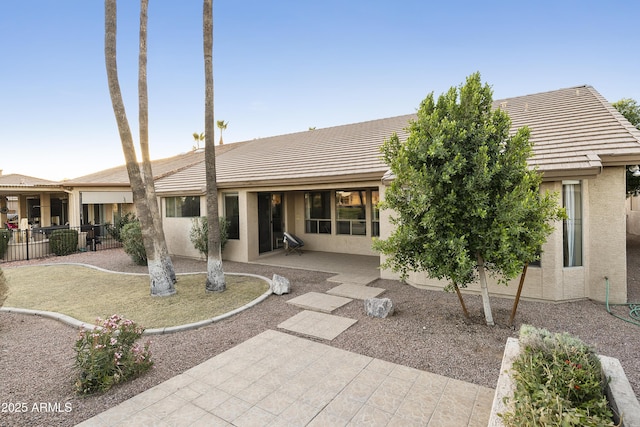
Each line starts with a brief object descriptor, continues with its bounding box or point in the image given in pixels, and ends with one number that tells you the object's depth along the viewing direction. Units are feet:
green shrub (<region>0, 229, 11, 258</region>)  40.45
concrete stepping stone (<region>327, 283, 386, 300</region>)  23.12
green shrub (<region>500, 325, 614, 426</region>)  6.22
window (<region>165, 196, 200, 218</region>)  39.22
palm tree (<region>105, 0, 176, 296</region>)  21.86
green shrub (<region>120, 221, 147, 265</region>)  34.83
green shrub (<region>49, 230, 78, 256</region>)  43.47
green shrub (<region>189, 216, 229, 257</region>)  35.55
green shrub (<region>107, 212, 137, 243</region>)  49.01
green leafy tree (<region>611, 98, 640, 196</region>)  46.18
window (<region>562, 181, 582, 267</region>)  20.80
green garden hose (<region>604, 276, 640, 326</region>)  17.50
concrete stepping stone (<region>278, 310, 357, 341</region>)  16.57
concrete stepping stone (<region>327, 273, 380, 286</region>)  27.04
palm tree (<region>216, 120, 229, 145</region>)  109.81
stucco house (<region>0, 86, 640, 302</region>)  20.48
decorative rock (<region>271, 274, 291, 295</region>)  23.49
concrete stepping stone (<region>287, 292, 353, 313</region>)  20.44
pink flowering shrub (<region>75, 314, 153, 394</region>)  11.55
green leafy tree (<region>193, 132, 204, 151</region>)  115.64
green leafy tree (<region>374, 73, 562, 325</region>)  14.65
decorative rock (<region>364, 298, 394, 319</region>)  18.58
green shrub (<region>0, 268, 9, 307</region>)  17.78
